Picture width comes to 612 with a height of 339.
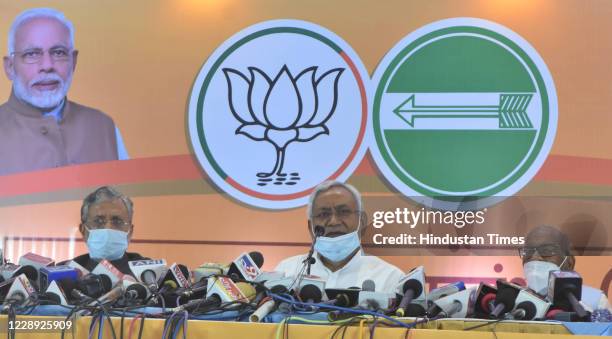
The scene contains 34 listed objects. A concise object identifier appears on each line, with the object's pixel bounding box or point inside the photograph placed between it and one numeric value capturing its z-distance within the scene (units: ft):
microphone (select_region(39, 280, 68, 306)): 15.57
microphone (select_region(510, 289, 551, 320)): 13.93
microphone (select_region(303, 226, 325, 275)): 24.22
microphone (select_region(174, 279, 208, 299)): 15.90
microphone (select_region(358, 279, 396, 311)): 14.69
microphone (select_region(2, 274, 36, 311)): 15.60
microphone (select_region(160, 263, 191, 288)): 17.01
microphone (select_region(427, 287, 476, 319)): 14.19
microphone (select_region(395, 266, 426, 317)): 14.82
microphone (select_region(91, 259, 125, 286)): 16.84
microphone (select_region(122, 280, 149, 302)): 15.98
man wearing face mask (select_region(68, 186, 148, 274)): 25.94
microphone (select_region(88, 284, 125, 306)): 15.02
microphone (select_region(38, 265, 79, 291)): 16.15
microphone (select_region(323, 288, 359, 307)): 14.92
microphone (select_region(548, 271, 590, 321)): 14.64
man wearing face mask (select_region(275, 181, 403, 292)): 25.12
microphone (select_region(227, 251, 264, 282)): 18.07
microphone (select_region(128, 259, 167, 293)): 17.98
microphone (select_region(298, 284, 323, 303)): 15.16
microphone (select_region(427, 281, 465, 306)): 14.89
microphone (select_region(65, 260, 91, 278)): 17.26
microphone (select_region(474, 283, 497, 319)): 14.49
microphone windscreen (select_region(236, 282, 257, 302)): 15.51
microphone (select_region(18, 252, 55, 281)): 18.29
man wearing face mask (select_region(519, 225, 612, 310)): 21.59
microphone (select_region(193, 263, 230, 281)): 18.32
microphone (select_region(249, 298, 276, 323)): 13.83
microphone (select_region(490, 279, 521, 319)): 14.19
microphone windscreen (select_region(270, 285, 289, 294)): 15.46
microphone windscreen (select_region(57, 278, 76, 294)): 16.07
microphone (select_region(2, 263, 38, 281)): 17.75
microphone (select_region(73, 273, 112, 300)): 15.99
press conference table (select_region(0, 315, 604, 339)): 12.85
